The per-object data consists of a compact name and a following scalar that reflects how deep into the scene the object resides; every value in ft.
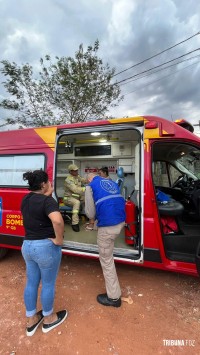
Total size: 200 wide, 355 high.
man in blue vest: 8.15
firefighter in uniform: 15.55
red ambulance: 8.77
